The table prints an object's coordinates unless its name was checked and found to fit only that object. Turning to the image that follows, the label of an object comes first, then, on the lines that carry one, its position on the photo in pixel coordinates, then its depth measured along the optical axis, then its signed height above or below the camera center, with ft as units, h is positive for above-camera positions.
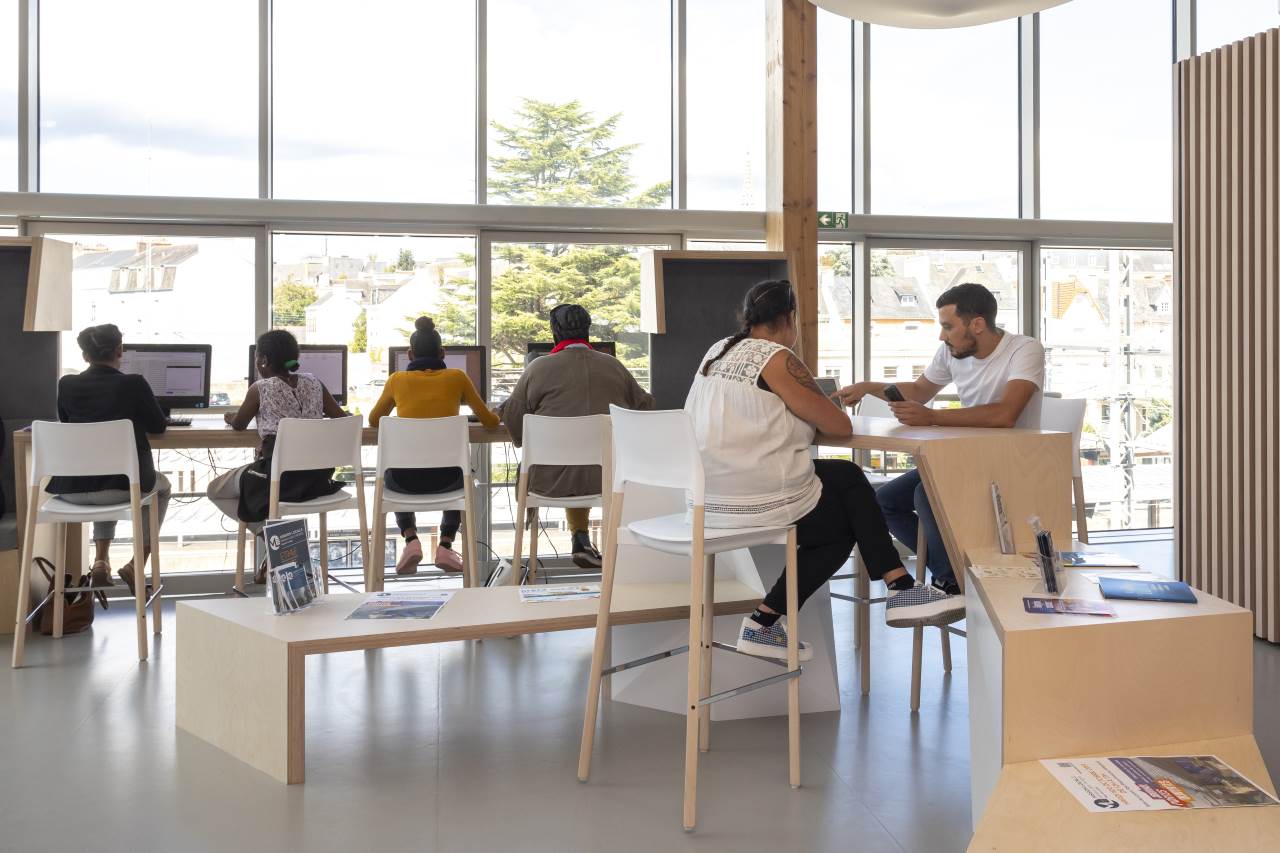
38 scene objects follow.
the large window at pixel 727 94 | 21.30 +6.83
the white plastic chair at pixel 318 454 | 14.99 -0.34
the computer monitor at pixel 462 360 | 18.70 +1.26
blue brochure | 7.47 -1.13
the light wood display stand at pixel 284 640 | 10.02 -2.05
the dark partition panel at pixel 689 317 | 18.60 +2.02
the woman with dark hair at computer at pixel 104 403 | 15.12 +0.40
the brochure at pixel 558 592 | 12.00 -1.86
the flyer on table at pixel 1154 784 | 5.90 -2.05
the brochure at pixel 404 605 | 11.13 -1.90
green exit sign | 21.18 +4.25
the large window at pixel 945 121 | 22.31 +6.65
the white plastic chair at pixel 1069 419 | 14.66 +0.19
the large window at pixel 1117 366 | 23.30 +1.47
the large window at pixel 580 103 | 20.57 +6.49
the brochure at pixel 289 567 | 10.96 -1.44
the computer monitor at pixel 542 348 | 18.52 +1.49
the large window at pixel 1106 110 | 23.00 +7.07
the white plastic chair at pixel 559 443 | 15.33 -0.17
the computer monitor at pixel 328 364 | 18.40 +1.16
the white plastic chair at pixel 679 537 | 8.95 -0.95
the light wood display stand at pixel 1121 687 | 6.68 -1.64
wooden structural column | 19.65 +5.32
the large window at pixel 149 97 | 19.06 +6.11
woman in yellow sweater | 16.53 +0.62
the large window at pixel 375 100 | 19.85 +6.31
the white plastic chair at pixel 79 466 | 14.21 -0.48
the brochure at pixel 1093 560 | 8.79 -1.07
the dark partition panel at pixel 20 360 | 17.37 +1.16
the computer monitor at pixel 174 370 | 17.93 +1.03
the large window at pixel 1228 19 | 23.12 +9.05
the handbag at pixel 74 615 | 15.52 -2.72
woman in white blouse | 9.86 +0.00
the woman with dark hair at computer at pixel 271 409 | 16.05 +0.34
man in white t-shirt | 9.89 +0.43
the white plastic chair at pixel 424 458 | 14.87 -0.38
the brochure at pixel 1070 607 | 7.13 -1.19
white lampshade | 9.06 +3.66
